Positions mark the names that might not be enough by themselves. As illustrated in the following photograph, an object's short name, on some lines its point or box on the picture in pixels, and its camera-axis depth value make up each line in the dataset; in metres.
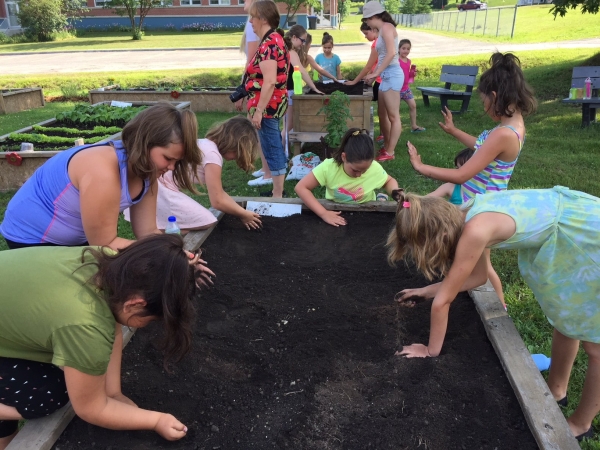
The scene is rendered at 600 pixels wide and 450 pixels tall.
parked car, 52.78
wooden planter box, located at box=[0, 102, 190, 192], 6.00
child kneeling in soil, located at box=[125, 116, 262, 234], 3.76
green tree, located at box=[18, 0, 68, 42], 32.03
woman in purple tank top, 2.28
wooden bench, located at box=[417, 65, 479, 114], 9.91
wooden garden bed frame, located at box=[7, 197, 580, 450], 1.99
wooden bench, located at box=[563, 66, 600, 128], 8.09
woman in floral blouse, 4.91
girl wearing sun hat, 6.43
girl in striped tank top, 2.98
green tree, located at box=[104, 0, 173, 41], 31.06
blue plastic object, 2.76
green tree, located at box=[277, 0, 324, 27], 19.77
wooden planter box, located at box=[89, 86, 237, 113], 10.79
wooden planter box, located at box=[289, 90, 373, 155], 6.75
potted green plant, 5.83
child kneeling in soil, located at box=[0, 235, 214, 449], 1.67
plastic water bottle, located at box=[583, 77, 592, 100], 8.55
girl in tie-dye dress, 2.13
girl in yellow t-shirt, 4.09
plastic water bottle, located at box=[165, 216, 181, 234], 3.43
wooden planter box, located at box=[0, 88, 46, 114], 11.62
